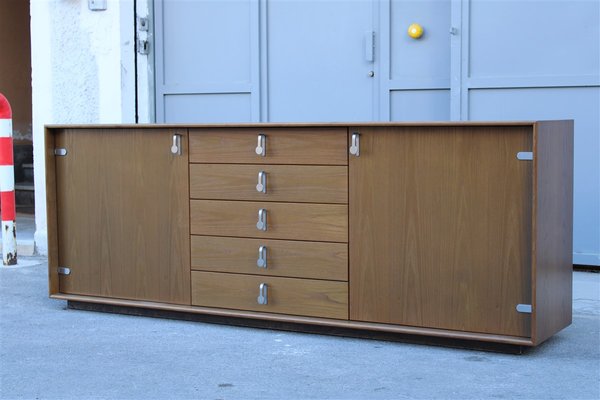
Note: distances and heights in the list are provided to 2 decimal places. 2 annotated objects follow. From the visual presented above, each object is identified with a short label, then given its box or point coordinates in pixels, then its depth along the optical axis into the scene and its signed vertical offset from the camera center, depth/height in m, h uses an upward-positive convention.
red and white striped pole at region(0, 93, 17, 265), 6.75 -0.18
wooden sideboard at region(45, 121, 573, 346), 4.38 -0.31
